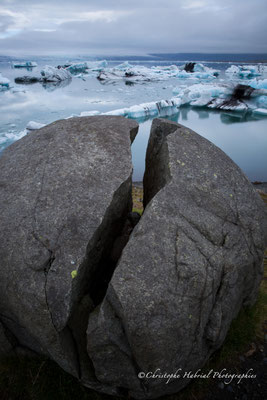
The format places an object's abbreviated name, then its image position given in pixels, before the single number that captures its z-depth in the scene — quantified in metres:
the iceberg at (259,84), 31.09
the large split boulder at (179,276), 2.98
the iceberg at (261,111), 26.43
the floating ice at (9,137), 16.87
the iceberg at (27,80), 47.81
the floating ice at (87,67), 61.64
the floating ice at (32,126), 18.83
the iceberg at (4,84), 36.06
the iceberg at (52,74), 46.53
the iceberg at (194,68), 57.47
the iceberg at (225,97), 28.28
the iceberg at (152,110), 22.17
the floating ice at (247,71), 50.69
